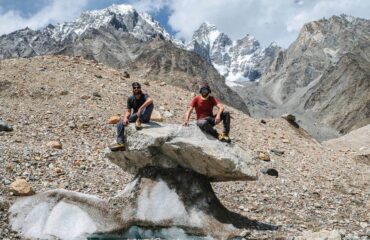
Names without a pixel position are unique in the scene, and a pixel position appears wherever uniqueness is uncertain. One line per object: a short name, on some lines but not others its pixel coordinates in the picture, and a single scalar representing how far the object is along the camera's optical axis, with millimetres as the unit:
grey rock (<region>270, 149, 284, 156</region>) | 29666
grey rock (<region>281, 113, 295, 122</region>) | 38375
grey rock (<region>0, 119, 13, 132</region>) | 25136
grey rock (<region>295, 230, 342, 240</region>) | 14438
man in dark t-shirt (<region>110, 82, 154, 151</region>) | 17625
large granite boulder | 16656
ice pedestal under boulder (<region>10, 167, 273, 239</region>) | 15906
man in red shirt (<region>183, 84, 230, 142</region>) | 17297
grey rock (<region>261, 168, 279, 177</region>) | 25406
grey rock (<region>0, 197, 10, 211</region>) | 16339
